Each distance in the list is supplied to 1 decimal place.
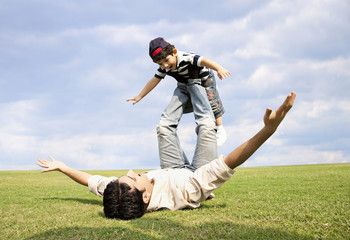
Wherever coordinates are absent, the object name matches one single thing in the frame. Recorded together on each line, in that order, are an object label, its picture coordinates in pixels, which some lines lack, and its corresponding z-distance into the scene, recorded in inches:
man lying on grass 104.5
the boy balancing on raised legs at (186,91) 174.6
